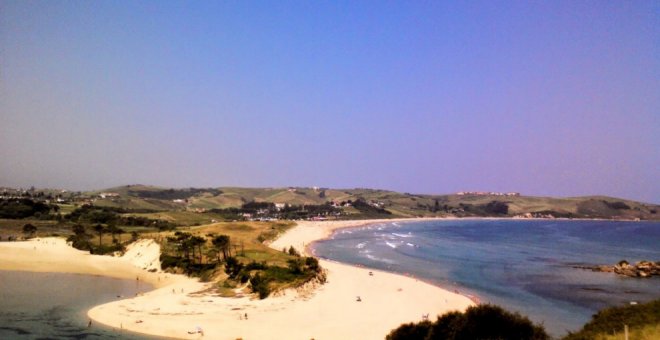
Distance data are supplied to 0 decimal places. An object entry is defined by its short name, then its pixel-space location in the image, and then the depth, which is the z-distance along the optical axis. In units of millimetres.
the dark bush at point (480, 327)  27078
